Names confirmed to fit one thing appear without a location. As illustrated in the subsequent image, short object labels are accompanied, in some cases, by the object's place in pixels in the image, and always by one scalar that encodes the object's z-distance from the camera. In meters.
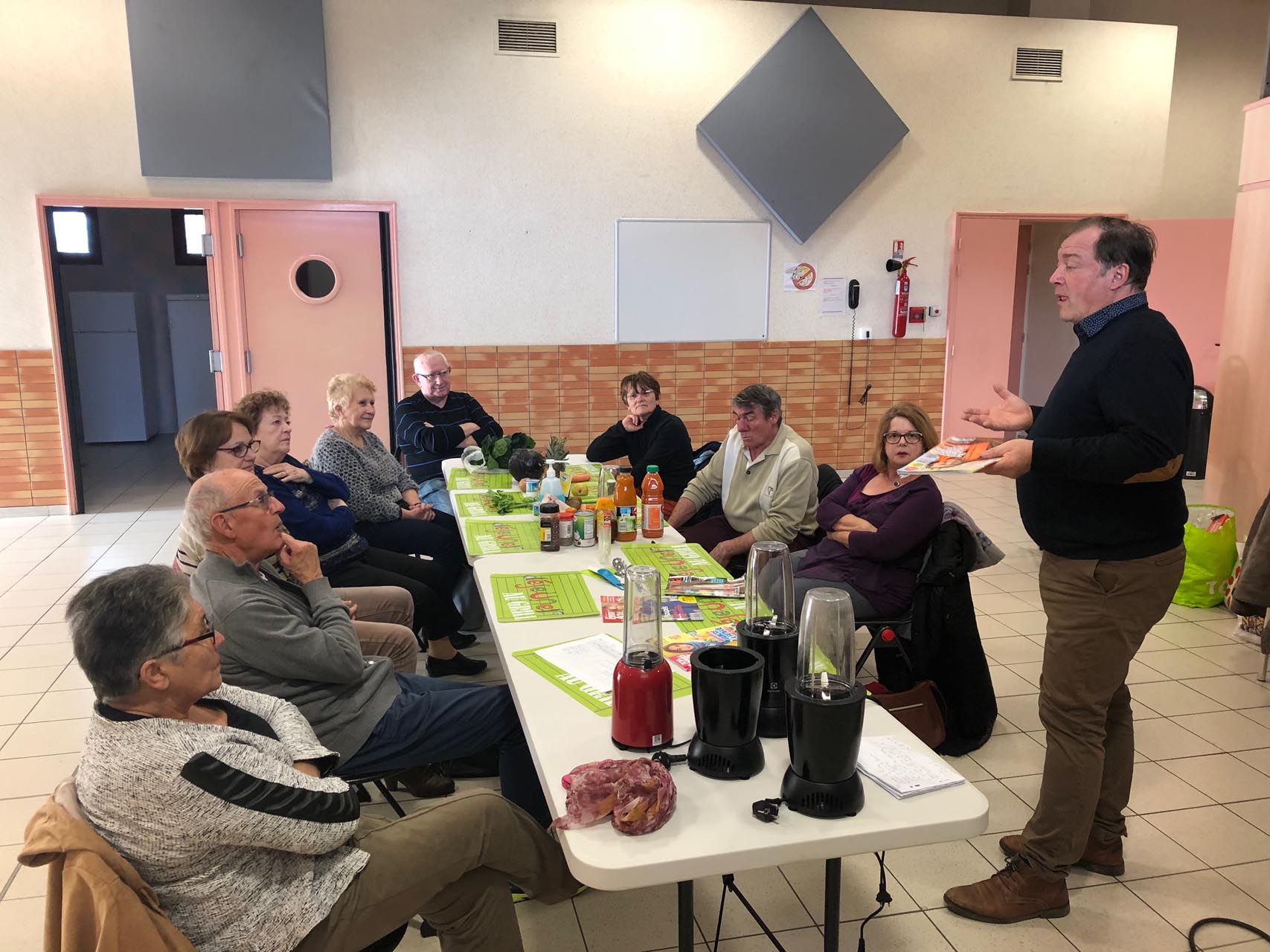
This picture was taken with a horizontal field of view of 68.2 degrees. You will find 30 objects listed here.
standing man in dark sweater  2.25
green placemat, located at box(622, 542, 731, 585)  3.00
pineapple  4.57
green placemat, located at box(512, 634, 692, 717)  2.05
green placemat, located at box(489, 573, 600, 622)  2.63
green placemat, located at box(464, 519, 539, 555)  3.35
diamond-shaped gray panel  7.47
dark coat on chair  3.22
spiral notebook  1.73
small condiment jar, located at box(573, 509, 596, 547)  3.36
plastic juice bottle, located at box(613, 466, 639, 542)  3.45
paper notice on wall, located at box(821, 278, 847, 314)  7.93
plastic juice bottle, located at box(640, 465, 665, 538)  3.44
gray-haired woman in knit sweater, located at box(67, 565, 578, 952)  1.55
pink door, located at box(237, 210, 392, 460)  7.02
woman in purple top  3.24
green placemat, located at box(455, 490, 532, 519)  3.93
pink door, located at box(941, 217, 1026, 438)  8.09
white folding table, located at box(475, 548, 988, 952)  1.54
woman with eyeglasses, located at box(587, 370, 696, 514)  4.96
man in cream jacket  3.93
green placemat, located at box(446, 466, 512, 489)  4.43
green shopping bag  4.82
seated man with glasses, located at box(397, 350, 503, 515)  5.22
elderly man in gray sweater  2.25
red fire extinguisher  7.95
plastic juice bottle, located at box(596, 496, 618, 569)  3.18
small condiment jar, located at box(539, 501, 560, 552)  3.29
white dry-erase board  7.54
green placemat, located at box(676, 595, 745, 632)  2.52
